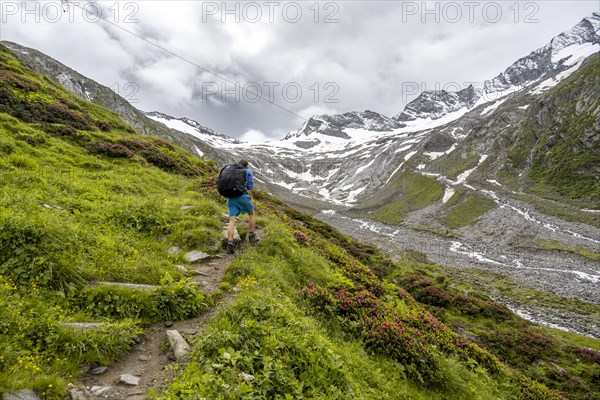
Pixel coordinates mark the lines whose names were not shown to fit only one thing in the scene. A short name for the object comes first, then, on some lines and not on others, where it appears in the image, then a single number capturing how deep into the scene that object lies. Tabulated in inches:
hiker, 409.4
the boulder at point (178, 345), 200.5
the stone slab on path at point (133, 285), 254.3
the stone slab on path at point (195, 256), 366.9
